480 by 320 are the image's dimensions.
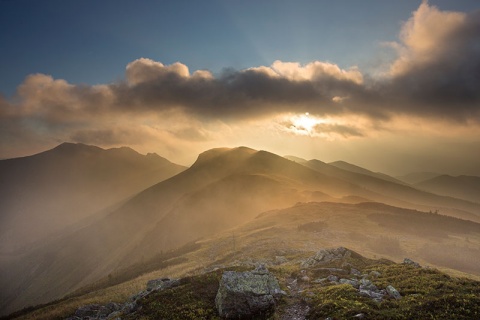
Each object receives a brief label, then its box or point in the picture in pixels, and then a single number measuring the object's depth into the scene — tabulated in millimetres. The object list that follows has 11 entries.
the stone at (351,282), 25734
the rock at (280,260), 50381
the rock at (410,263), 31111
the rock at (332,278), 29095
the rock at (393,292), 21383
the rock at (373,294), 21605
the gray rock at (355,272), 30222
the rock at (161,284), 30859
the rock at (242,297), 21547
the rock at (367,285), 24238
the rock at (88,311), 33512
